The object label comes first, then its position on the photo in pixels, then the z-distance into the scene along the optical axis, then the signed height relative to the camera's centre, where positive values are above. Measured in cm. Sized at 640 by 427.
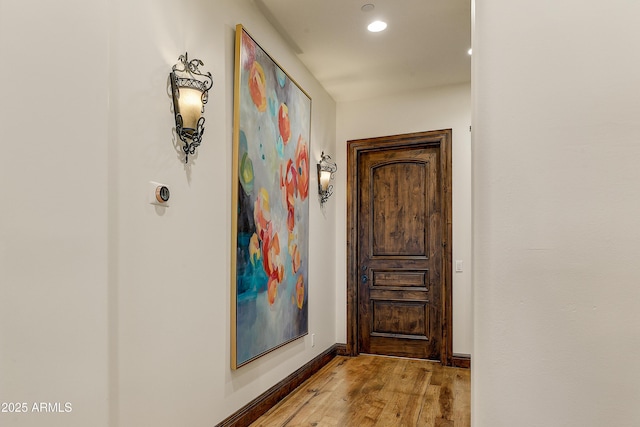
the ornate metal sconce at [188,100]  186 +57
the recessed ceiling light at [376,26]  286 +145
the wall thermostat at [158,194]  172 +10
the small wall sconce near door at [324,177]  381 +39
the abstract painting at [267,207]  236 +6
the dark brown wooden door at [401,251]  403 -41
